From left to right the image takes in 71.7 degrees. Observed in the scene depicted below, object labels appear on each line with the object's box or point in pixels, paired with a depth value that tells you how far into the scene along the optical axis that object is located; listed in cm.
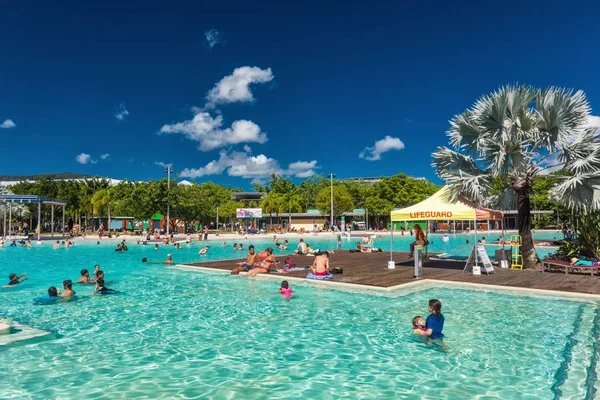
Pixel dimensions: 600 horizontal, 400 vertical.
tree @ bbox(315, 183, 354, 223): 7238
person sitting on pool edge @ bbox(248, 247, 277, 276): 1580
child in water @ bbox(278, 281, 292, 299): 1202
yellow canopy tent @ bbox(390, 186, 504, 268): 1516
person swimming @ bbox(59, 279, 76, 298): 1235
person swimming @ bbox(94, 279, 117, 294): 1313
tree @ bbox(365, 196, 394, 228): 7081
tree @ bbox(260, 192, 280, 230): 7431
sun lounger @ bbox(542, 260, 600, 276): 1409
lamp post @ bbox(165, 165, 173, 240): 4888
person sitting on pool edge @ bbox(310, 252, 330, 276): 1435
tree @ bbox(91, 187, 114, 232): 6531
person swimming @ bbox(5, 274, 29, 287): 1488
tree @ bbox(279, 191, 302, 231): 7469
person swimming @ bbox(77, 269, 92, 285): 1486
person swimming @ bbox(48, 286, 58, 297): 1227
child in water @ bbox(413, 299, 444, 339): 773
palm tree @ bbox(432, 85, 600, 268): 1377
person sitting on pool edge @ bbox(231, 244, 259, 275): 1662
